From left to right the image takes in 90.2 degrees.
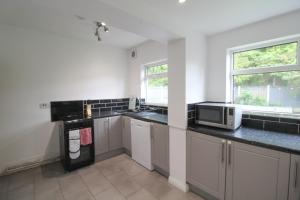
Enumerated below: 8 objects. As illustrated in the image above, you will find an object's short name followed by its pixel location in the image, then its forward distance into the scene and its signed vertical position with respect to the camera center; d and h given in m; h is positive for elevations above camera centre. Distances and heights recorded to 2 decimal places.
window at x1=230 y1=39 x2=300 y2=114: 1.83 +0.24
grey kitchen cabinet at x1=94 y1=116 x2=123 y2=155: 2.89 -0.79
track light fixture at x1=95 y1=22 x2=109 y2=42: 2.28 +1.09
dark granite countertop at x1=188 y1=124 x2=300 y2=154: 1.33 -0.45
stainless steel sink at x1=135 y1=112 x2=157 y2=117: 2.86 -0.38
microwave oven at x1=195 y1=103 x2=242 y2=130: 1.81 -0.27
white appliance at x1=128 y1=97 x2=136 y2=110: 3.60 -0.20
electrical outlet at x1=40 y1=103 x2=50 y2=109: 2.73 -0.18
